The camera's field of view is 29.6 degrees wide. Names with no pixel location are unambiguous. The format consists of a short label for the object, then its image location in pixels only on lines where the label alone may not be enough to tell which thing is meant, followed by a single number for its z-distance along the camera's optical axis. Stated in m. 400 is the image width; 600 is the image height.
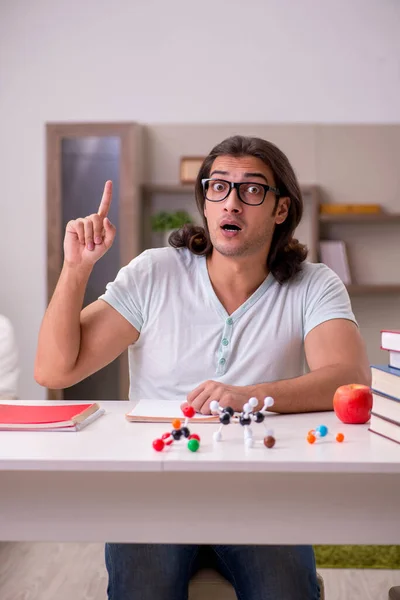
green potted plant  4.53
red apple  1.39
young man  1.79
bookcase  4.59
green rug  2.66
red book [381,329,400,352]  1.36
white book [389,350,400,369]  1.35
